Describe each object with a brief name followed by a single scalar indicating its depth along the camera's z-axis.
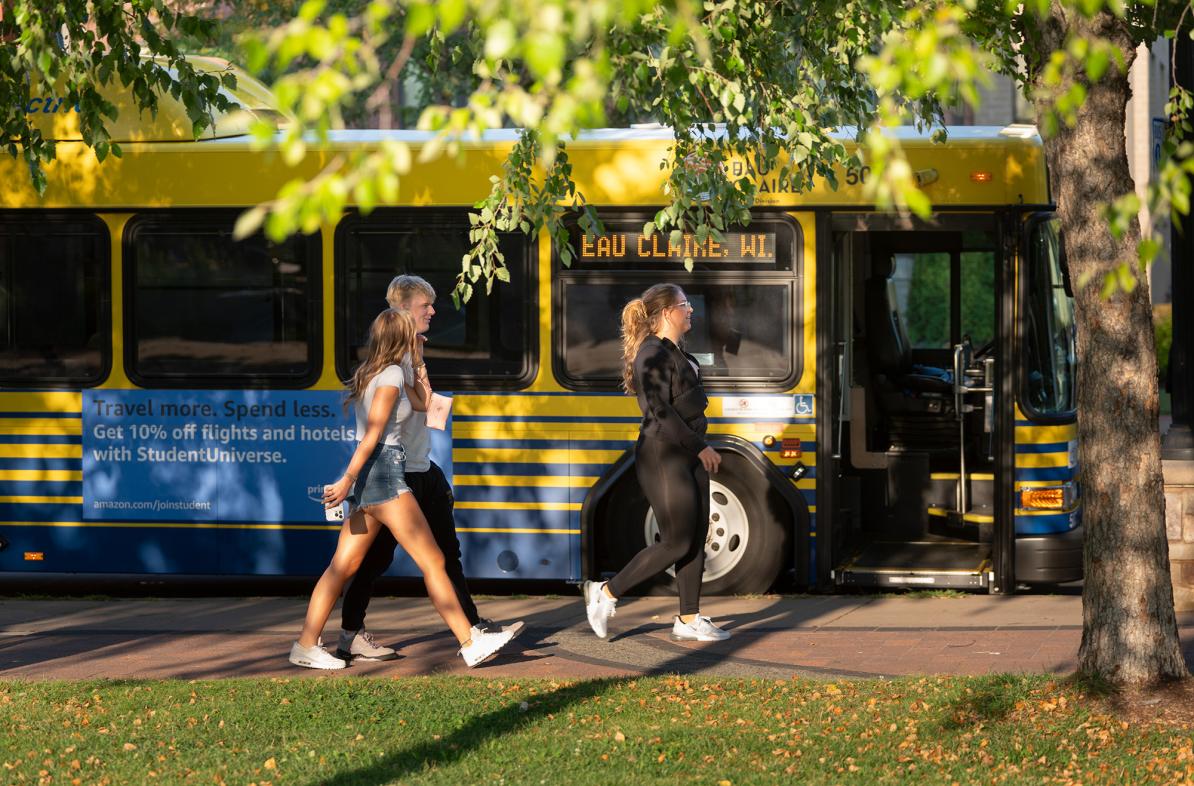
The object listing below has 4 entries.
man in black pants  15.60
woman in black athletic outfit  16.62
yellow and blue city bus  19.80
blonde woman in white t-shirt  15.12
